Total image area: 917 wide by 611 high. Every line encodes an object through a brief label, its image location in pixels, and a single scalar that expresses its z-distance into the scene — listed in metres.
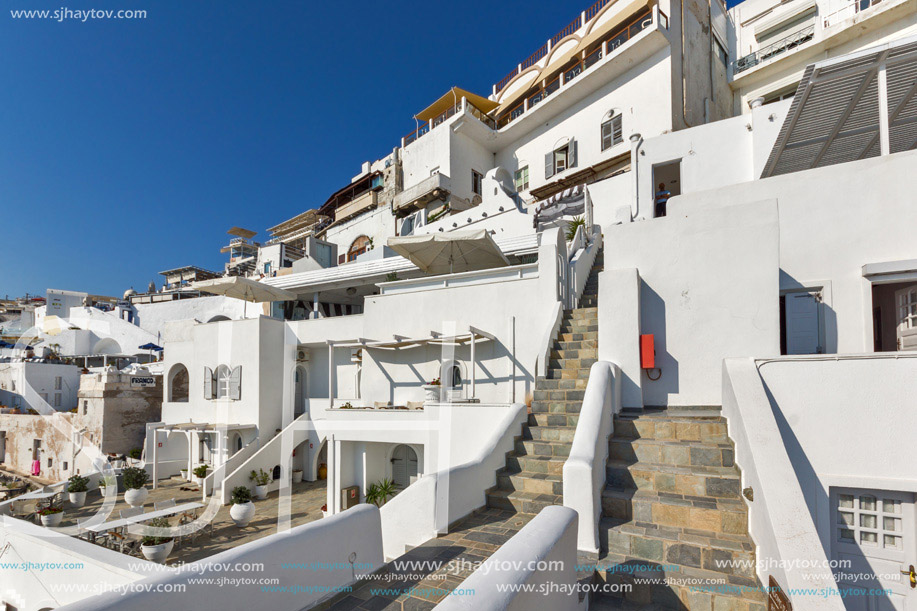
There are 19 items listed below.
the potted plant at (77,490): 14.38
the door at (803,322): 7.25
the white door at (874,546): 4.46
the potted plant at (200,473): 15.30
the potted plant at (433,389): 9.51
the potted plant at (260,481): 13.73
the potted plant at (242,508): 11.07
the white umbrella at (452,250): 11.83
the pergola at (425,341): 10.09
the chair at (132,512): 11.65
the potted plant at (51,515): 12.72
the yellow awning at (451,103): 26.66
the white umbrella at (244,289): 15.95
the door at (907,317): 6.88
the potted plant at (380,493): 10.02
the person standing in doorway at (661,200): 14.38
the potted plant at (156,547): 8.92
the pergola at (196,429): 15.31
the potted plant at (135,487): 13.40
